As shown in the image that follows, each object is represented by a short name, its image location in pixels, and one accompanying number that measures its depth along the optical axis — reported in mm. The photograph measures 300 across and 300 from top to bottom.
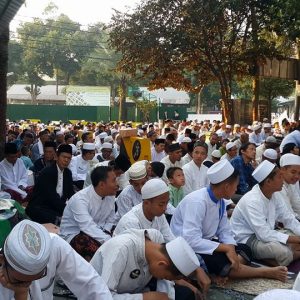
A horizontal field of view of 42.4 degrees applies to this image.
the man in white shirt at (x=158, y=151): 6908
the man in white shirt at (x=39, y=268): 1663
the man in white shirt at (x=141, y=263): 2122
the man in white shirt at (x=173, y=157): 5567
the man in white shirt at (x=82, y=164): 5872
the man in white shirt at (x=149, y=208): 2947
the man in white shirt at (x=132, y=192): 3890
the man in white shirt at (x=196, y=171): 5086
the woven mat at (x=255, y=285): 3278
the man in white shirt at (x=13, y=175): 5303
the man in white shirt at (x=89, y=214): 3366
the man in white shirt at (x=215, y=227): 3313
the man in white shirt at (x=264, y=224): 3689
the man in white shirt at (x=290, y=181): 4245
